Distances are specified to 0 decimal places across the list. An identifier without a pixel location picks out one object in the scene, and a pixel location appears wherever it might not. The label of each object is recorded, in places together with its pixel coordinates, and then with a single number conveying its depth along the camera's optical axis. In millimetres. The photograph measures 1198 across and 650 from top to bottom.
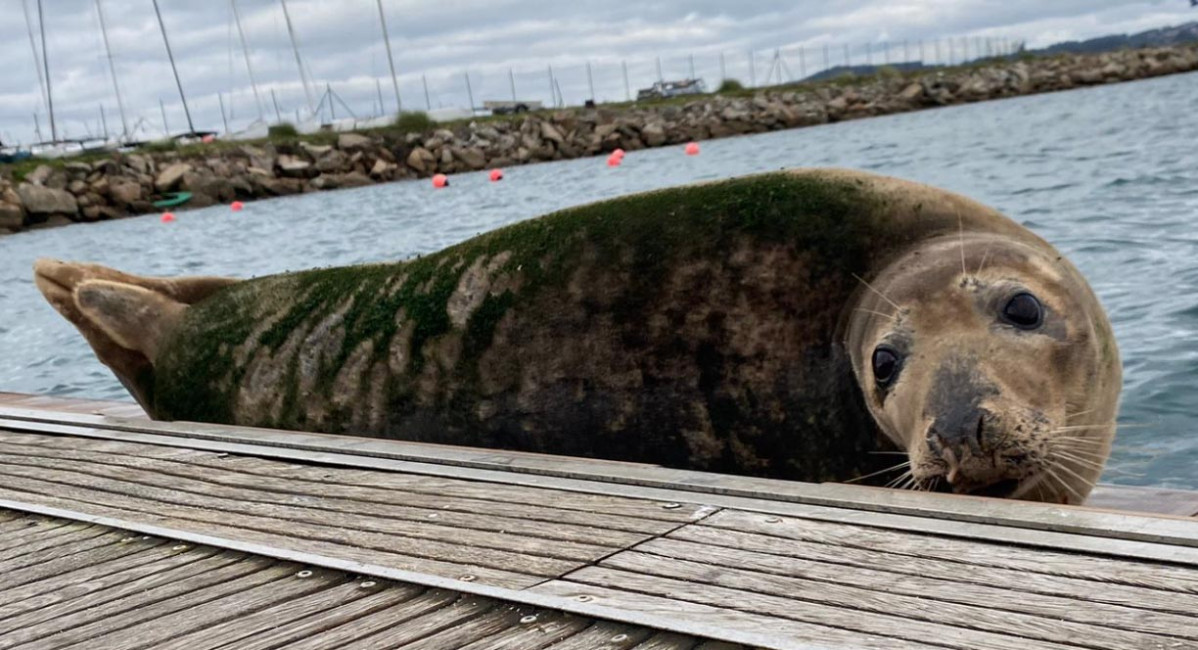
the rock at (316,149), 43000
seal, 3877
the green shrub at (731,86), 67562
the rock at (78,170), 38438
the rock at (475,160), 45531
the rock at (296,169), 41594
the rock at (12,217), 33844
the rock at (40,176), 37791
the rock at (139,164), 40188
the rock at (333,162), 42406
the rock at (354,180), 42062
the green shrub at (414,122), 51866
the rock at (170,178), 39344
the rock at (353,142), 44812
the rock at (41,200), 34938
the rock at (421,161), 43906
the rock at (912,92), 56812
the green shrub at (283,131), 54594
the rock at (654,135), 47594
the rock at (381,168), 42875
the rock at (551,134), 47062
